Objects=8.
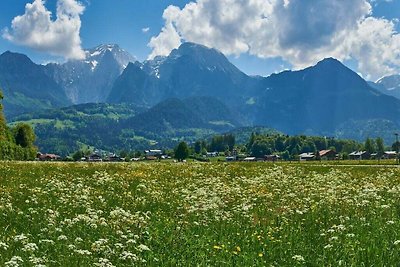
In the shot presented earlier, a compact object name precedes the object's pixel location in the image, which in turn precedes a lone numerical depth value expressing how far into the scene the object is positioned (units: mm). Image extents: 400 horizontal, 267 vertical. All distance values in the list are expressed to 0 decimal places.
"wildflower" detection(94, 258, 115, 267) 8814
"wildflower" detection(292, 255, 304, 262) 10119
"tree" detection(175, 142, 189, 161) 178875
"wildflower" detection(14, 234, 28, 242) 10273
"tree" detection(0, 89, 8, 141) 77375
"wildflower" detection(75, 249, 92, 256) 9295
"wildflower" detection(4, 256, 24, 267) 8438
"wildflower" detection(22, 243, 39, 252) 9637
